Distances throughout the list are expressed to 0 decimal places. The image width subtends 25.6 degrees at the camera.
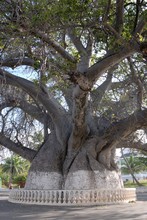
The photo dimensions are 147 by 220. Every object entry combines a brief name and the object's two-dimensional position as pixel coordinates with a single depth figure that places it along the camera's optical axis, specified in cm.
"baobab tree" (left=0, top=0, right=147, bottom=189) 756
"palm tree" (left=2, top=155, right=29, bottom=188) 5240
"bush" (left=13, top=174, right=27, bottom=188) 3212
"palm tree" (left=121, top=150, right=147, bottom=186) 5454
